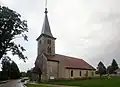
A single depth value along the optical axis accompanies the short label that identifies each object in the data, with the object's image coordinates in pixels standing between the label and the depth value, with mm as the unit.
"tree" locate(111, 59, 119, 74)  51244
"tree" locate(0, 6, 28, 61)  10988
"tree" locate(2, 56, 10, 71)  12109
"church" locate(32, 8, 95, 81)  22509
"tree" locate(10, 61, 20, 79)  40857
